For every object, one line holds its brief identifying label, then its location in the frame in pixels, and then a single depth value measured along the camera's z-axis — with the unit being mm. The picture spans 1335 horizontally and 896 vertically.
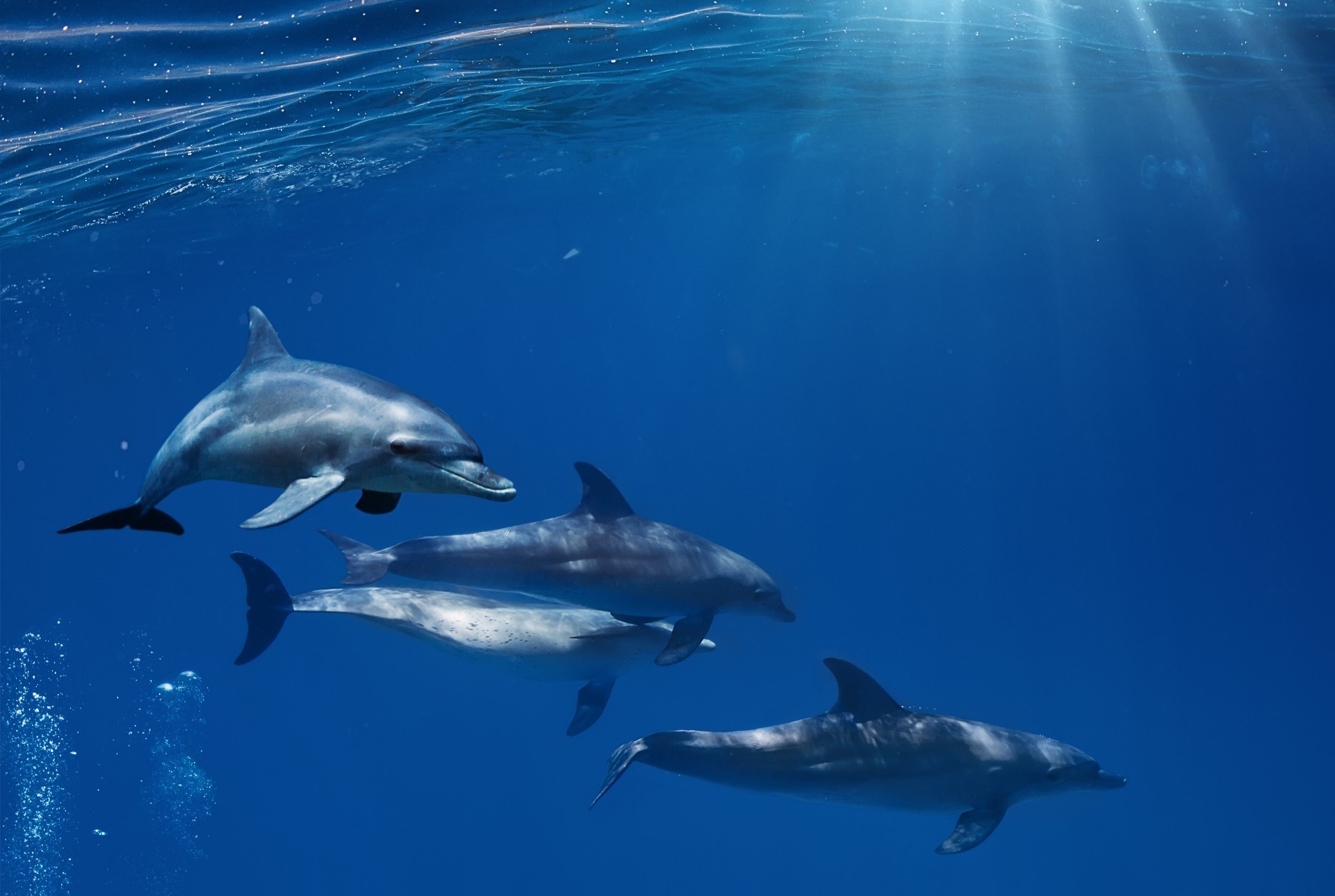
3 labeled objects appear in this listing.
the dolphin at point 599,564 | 8656
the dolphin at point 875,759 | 8547
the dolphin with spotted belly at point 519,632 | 10836
